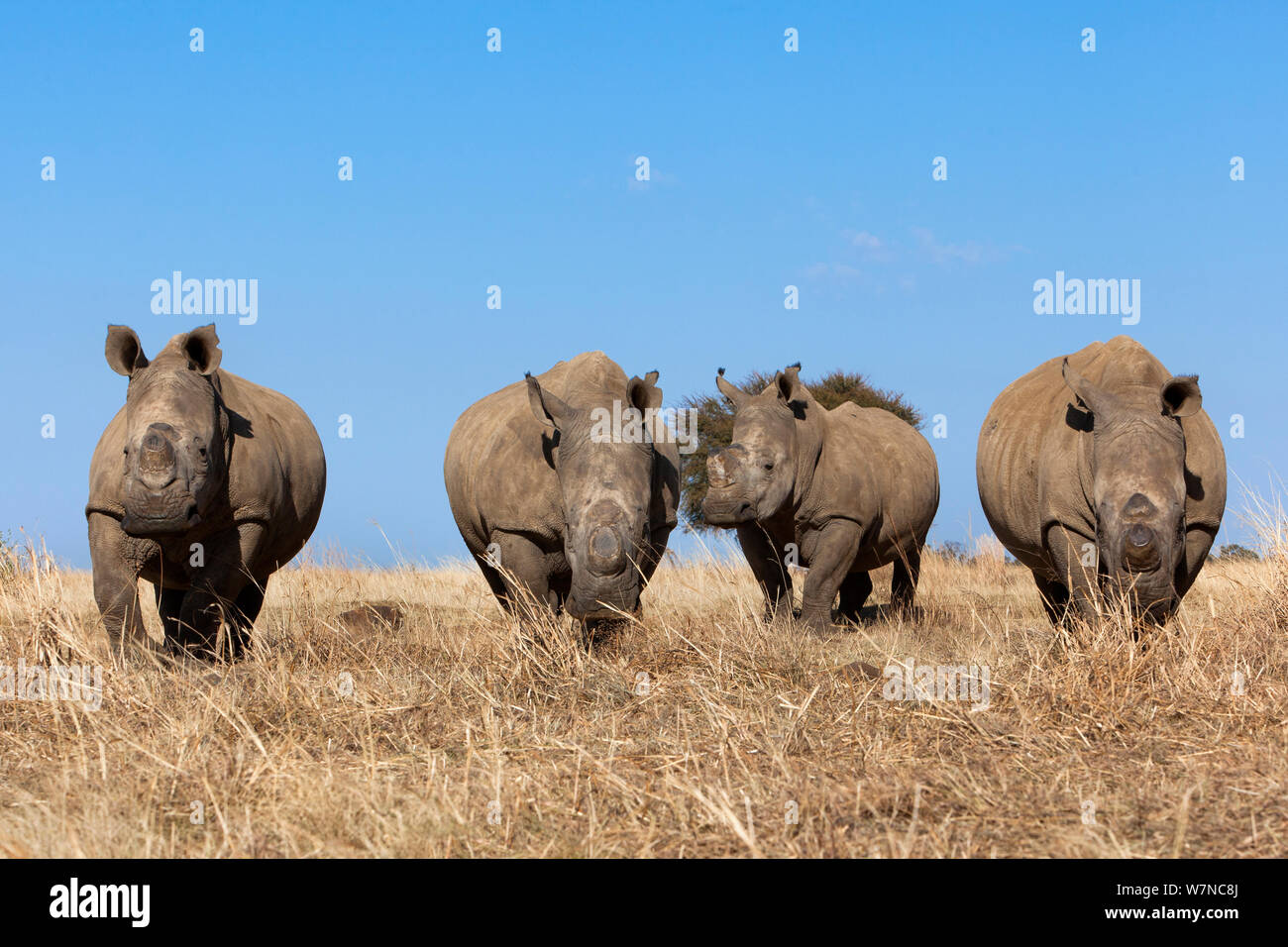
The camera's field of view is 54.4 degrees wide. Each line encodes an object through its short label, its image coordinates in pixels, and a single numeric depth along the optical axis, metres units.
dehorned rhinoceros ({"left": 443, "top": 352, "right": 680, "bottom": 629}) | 7.01
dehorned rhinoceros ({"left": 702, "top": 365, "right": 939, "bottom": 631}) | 9.20
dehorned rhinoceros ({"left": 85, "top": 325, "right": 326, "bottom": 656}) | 6.95
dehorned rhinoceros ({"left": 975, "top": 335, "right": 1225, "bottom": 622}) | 7.07
